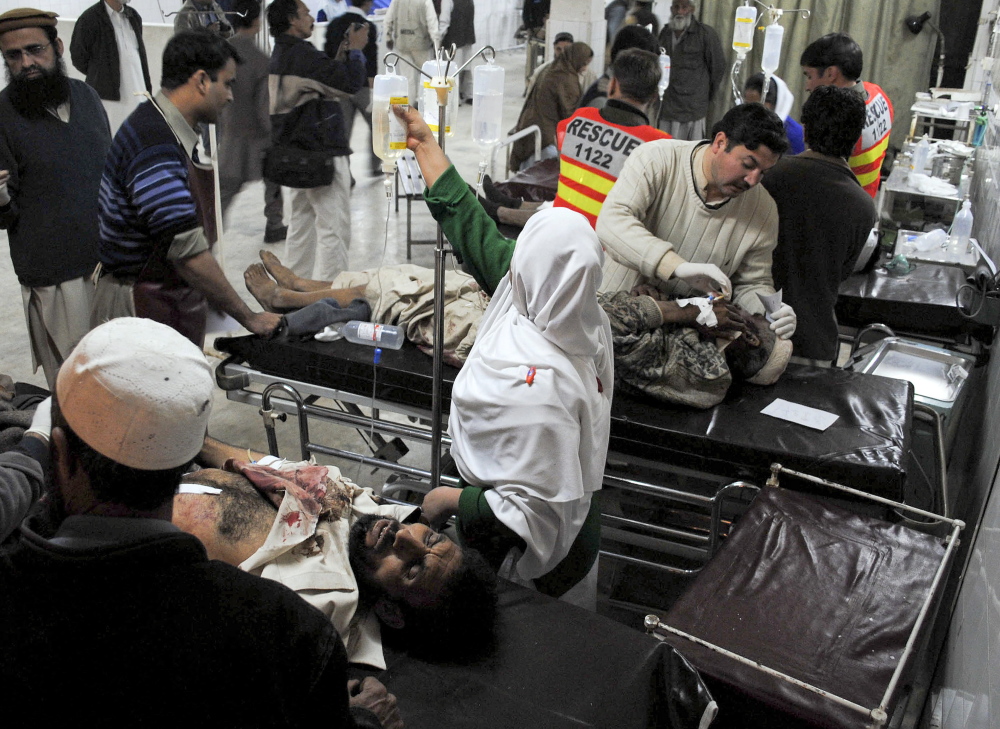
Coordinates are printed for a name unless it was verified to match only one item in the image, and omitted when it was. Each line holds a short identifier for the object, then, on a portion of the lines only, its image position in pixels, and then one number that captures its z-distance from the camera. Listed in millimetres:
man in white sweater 3035
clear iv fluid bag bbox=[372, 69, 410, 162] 2787
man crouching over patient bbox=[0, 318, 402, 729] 1101
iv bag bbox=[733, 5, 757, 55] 5867
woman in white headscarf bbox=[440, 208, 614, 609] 2072
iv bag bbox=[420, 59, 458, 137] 2523
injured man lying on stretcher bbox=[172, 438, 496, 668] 2020
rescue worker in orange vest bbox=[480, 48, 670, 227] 4195
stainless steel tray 3525
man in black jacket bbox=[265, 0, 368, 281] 5070
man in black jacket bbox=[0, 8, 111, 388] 3336
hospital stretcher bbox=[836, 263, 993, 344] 4039
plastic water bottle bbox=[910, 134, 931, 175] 6008
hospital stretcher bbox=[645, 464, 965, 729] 1857
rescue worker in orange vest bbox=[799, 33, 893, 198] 4133
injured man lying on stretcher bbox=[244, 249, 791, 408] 2996
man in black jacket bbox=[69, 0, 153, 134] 6035
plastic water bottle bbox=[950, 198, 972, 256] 4848
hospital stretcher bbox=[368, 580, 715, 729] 1854
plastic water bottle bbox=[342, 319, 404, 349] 3395
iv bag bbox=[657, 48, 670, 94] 7184
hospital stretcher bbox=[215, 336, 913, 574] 2809
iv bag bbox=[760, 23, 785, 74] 5902
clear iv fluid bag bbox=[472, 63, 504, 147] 4164
